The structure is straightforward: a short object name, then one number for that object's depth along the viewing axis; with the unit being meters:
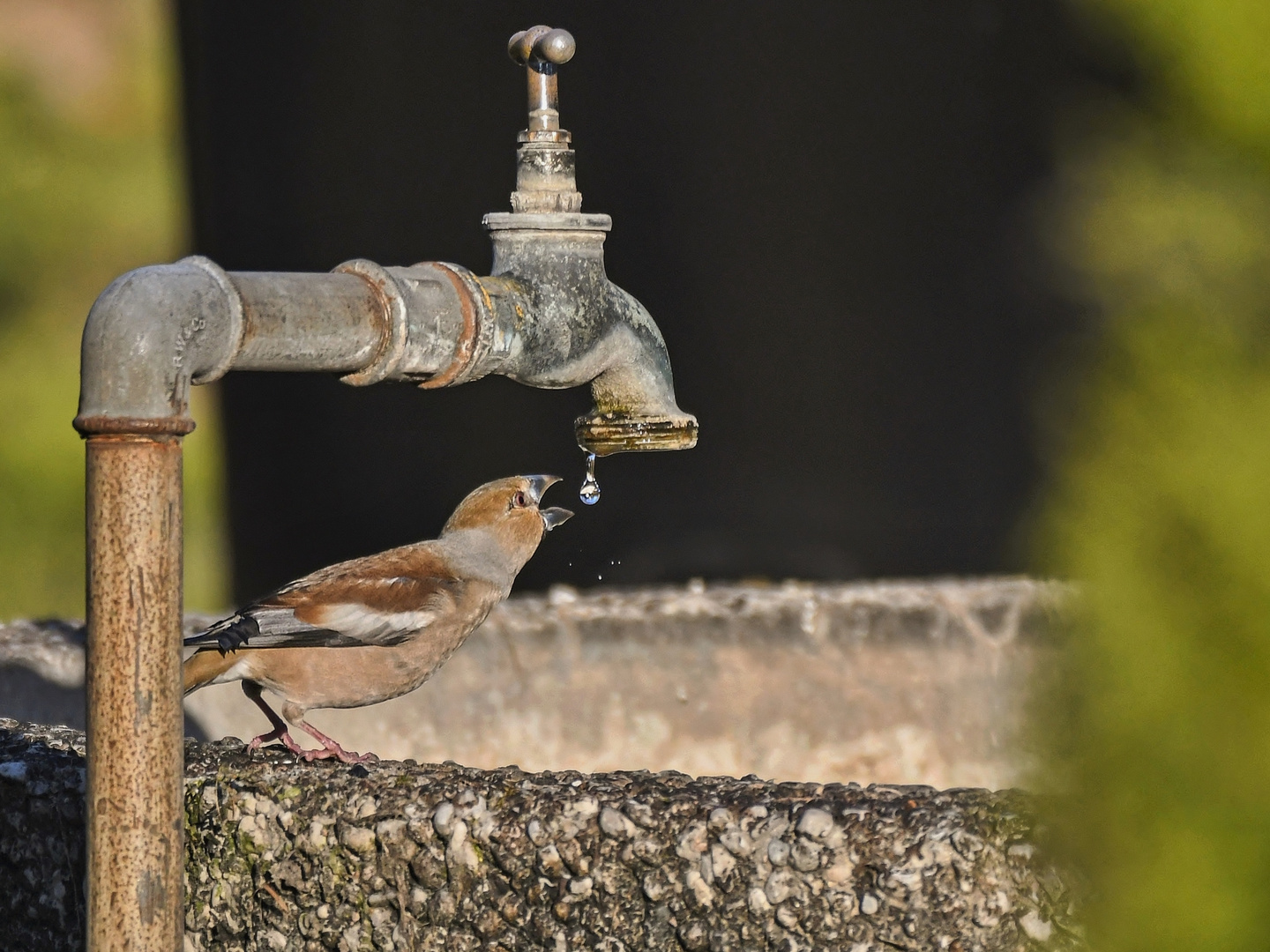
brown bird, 6.44
